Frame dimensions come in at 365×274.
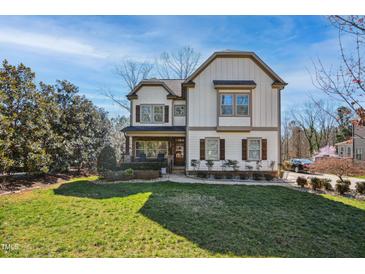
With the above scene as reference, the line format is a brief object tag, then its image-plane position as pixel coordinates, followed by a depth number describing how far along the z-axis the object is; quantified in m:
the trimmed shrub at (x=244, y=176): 12.68
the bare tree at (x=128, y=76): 22.91
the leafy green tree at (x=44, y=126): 8.65
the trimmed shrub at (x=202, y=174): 12.88
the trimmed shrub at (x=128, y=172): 11.66
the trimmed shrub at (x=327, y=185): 9.70
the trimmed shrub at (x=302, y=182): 10.43
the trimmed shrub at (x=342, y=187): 9.10
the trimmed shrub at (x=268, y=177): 12.51
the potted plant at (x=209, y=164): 13.07
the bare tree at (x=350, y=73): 3.27
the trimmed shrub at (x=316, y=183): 9.78
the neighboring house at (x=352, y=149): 20.55
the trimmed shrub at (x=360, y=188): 9.05
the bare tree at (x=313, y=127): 31.56
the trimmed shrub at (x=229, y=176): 12.77
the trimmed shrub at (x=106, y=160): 13.38
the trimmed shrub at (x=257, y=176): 12.56
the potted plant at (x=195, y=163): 13.29
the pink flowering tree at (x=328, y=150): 24.04
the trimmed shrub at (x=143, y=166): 13.55
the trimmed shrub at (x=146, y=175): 11.77
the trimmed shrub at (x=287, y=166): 19.66
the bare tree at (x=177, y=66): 19.97
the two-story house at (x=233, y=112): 13.12
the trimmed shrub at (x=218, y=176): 12.77
